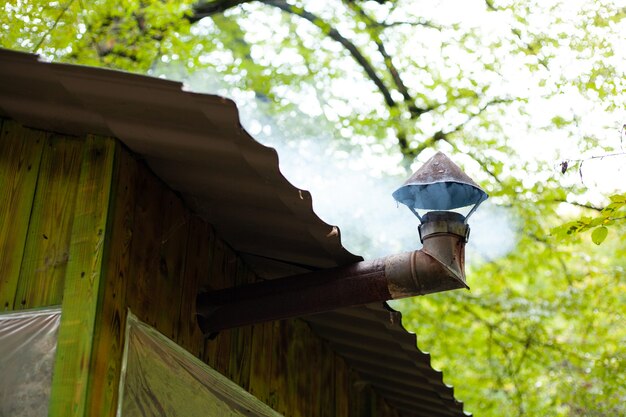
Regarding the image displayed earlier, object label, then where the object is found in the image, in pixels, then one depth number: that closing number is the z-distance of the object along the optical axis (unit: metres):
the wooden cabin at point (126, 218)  3.47
